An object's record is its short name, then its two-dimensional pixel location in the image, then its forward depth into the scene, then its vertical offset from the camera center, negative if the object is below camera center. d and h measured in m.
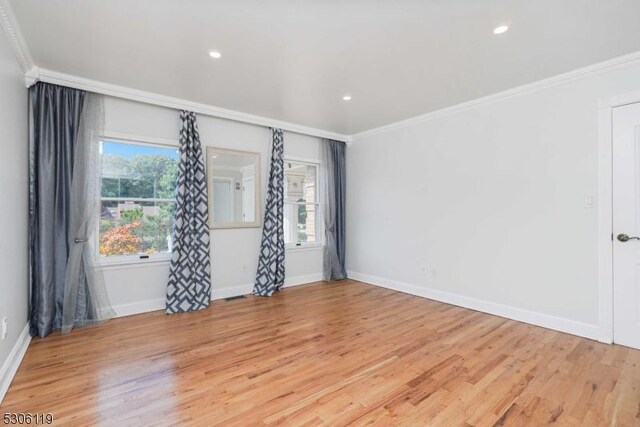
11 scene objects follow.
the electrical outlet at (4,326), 2.12 -0.77
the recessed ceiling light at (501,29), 2.33 +1.40
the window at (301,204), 5.23 +0.17
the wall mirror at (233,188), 4.29 +0.38
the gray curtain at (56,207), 3.00 +0.08
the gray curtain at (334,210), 5.42 +0.06
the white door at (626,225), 2.77 -0.13
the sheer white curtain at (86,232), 3.18 -0.17
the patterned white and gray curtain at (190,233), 3.85 -0.24
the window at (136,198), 3.61 +0.21
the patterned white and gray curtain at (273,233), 4.60 -0.29
